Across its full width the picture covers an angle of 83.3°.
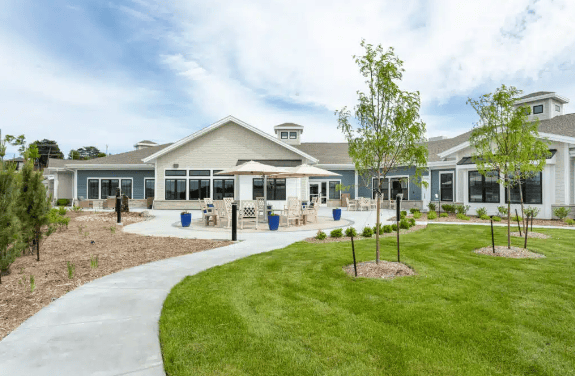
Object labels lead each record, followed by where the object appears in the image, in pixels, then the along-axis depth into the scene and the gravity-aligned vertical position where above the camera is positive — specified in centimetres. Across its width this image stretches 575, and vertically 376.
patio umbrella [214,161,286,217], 1334 +100
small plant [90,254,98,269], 627 -135
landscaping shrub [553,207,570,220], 1397 -83
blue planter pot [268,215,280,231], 1180 -103
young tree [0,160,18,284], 514 -30
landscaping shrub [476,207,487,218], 1602 -93
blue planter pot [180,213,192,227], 1277 -99
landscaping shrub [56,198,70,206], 2508 -58
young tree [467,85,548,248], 823 +158
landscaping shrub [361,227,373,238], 1009 -123
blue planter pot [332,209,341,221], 1534 -97
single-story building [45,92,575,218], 1862 +158
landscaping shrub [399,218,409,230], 1177 -115
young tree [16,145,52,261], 677 -20
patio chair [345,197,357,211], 2225 -72
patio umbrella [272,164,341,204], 1390 +95
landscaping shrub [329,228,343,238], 978 -120
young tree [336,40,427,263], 577 +130
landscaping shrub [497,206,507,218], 1532 -84
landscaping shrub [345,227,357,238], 990 -122
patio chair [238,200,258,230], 1221 -64
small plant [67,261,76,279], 552 -135
